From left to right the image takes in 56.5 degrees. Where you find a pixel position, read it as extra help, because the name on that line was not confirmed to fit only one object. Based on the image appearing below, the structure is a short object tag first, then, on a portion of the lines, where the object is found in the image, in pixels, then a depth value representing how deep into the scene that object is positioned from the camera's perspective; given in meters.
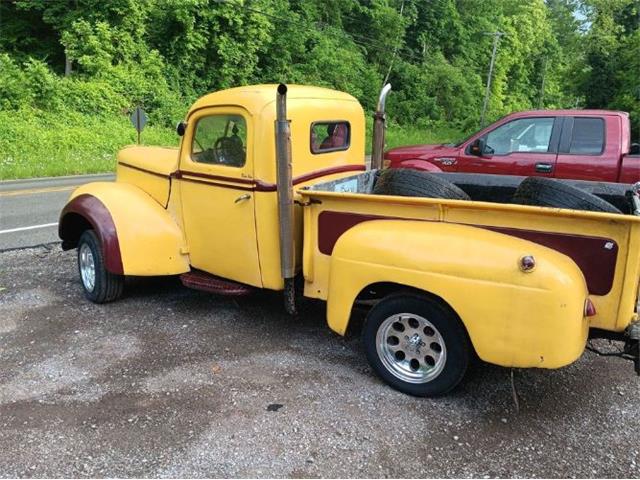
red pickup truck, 7.33
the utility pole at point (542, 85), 58.72
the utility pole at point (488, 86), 41.84
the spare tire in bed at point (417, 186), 4.05
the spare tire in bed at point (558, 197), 3.60
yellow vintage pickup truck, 3.25
